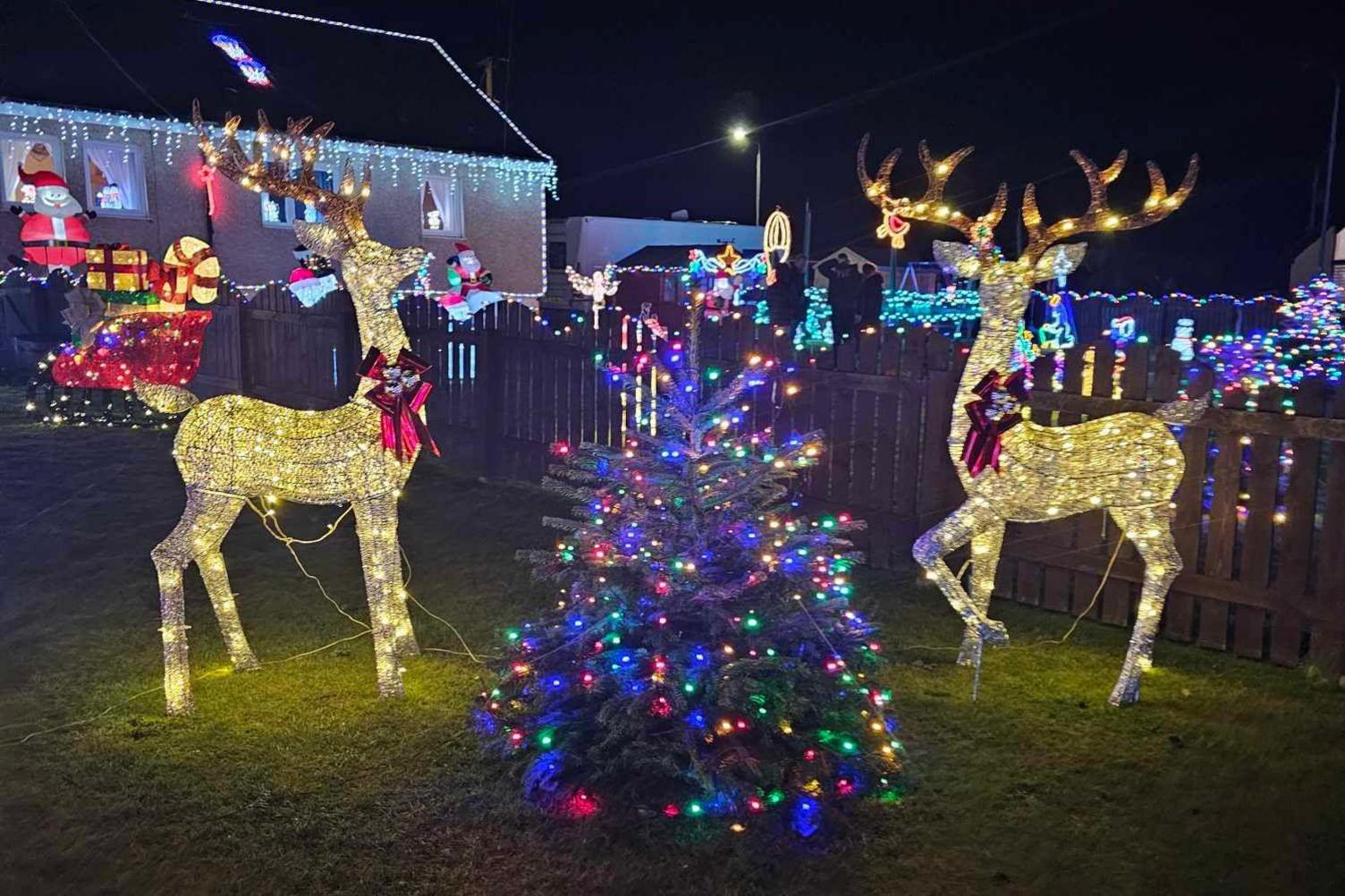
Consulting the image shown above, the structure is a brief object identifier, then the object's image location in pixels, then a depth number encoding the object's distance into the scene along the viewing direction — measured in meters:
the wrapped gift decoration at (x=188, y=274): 13.82
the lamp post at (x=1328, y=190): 23.91
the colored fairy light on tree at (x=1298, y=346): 12.16
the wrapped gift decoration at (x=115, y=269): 13.64
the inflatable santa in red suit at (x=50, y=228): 14.99
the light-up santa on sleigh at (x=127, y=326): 13.55
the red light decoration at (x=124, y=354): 13.53
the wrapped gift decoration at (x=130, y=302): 13.80
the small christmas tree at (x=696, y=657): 3.93
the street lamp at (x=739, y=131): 28.84
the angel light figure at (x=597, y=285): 21.02
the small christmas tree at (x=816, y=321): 17.81
